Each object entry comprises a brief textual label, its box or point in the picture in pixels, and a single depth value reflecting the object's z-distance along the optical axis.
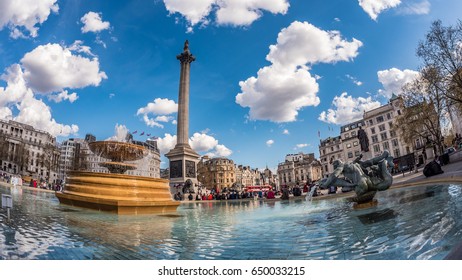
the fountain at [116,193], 8.46
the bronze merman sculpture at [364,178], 7.51
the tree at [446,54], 20.45
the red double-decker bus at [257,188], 45.75
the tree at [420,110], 31.56
